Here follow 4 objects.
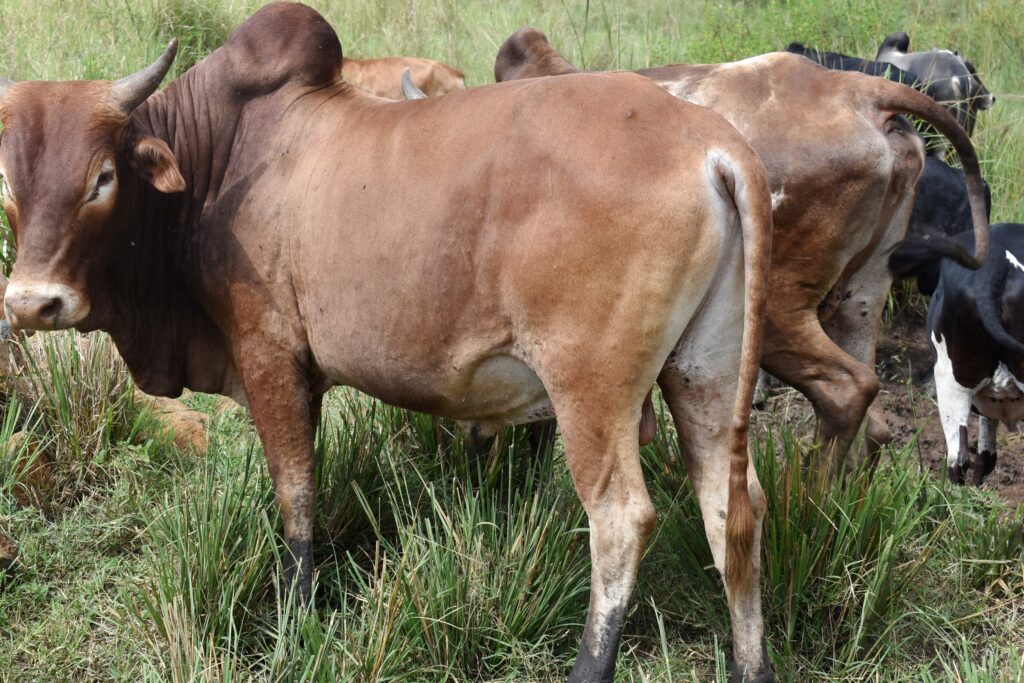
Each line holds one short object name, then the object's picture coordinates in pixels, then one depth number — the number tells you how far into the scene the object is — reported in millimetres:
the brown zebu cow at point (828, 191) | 8664
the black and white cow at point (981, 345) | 10734
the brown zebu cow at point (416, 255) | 6703
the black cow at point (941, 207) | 13391
